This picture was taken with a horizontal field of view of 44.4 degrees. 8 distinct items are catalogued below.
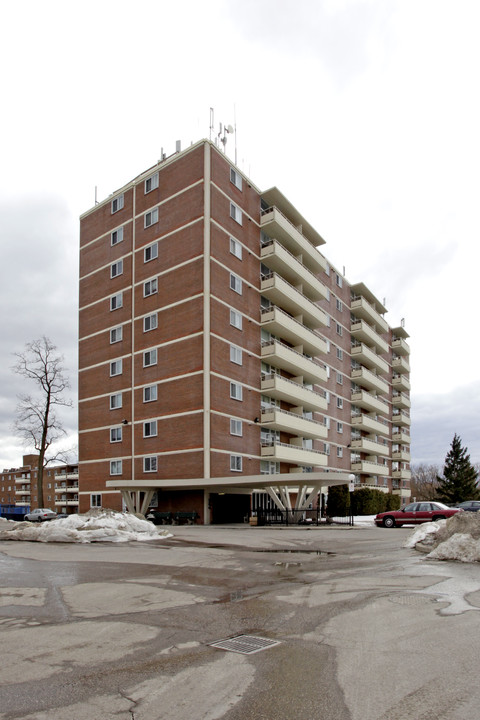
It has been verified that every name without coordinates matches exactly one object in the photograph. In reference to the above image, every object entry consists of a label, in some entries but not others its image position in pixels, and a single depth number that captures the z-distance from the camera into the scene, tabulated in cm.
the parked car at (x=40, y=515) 5359
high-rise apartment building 3544
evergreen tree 7700
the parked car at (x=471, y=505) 4125
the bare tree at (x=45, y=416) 5097
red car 3042
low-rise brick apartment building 11644
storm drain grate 652
